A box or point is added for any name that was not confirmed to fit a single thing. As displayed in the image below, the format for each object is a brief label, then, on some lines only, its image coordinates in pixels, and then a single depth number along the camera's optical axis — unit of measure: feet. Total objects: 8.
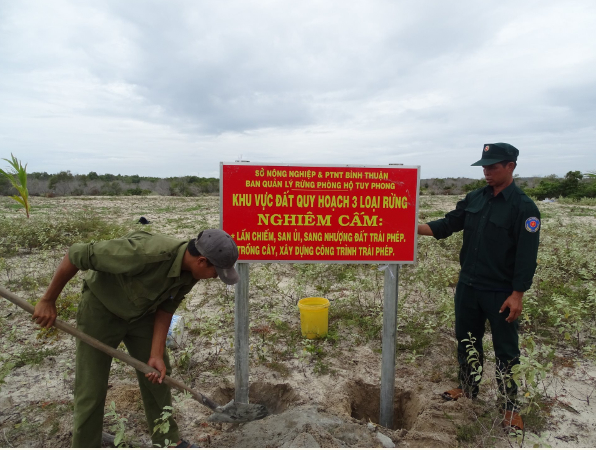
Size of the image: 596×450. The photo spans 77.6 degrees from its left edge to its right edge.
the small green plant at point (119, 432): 6.41
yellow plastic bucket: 13.89
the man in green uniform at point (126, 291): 7.10
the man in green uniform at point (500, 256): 8.70
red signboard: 8.83
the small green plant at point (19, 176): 29.84
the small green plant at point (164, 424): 7.02
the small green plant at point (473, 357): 9.13
